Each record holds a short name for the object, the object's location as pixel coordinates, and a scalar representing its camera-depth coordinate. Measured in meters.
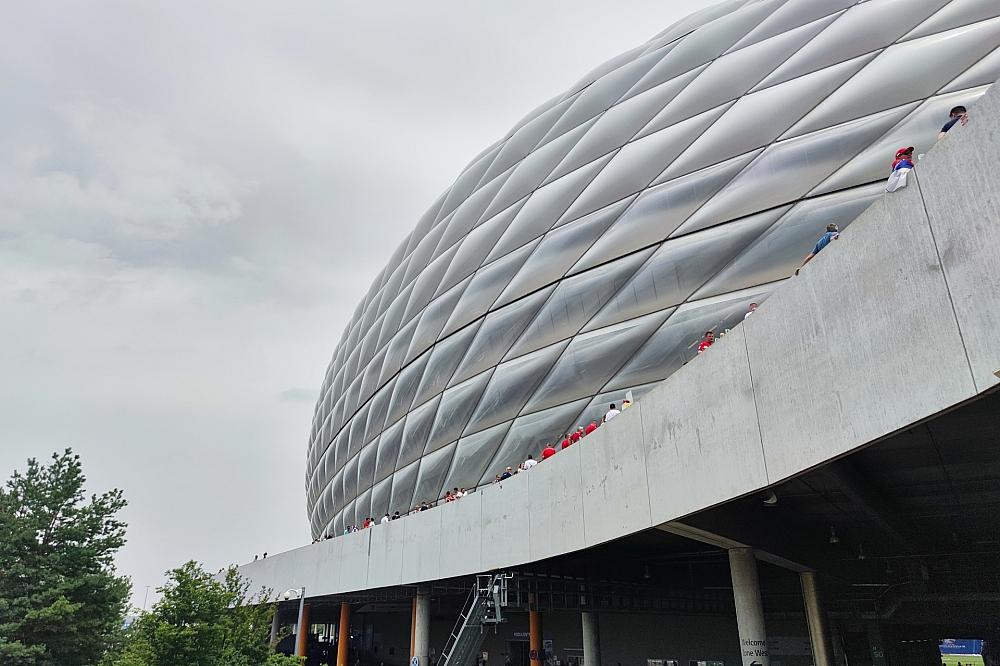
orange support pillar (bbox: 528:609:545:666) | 20.70
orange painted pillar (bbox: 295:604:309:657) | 29.17
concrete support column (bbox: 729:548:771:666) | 12.53
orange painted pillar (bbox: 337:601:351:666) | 30.06
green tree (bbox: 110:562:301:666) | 13.32
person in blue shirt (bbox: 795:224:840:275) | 8.09
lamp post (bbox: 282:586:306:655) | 28.24
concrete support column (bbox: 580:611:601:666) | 21.11
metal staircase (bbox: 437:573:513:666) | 15.54
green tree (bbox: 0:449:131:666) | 20.83
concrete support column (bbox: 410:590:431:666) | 22.06
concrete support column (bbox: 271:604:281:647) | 38.33
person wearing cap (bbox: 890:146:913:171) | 6.42
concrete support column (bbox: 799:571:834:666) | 18.20
